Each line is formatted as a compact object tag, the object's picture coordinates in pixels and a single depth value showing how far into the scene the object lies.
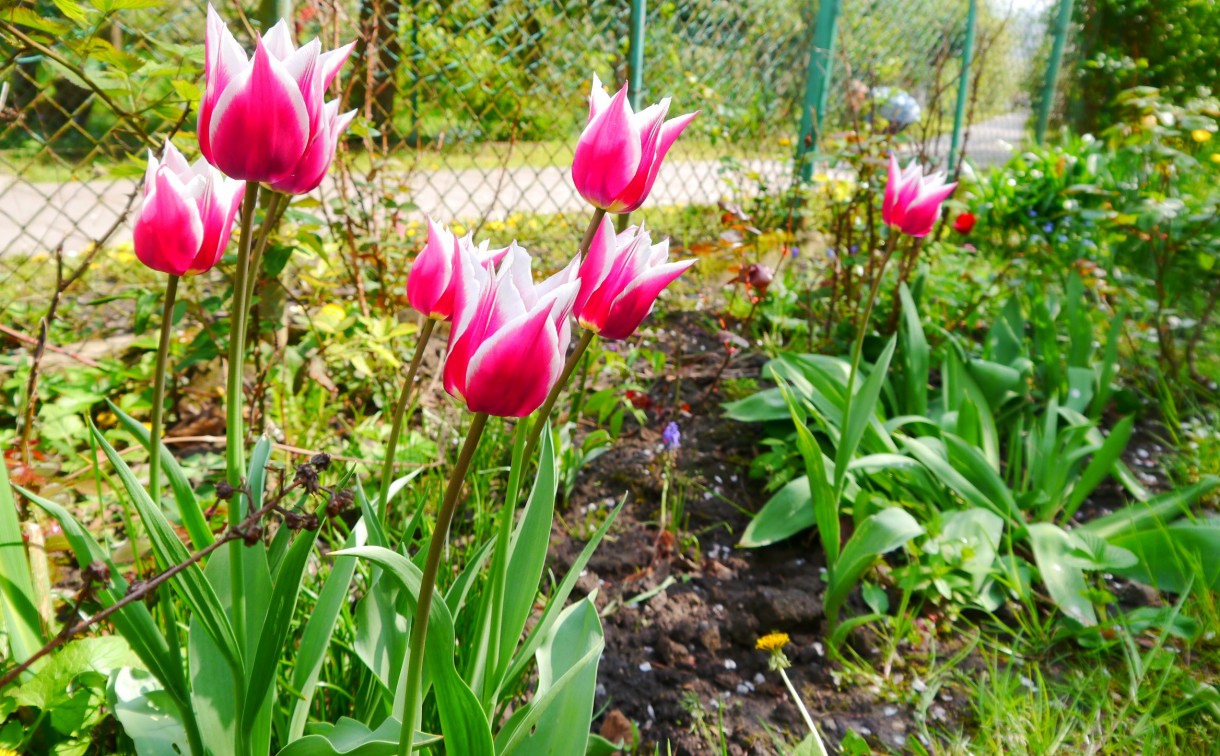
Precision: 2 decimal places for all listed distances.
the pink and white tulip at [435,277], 0.88
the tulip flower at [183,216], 0.79
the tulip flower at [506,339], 0.64
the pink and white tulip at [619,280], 0.82
